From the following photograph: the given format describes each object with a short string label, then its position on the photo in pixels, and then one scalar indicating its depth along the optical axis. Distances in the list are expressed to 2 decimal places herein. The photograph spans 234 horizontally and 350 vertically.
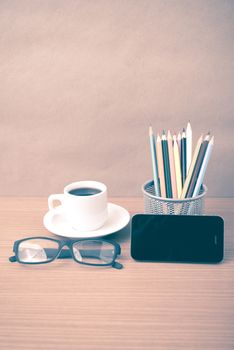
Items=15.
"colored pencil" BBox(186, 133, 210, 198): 0.65
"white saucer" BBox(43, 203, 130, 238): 0.68
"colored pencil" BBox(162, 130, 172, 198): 0.67
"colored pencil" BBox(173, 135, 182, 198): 0.67
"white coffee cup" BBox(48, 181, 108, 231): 0.67
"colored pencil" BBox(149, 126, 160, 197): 0.68
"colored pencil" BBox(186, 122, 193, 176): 0.67
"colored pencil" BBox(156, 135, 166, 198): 0.67
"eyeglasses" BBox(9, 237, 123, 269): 0.63
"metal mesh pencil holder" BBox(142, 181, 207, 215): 0.66
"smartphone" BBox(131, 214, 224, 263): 0.62
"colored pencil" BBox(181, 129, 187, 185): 0.68
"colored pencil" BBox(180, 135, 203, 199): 0.66
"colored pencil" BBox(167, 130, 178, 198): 0.67
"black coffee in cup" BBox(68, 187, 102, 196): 0.72
